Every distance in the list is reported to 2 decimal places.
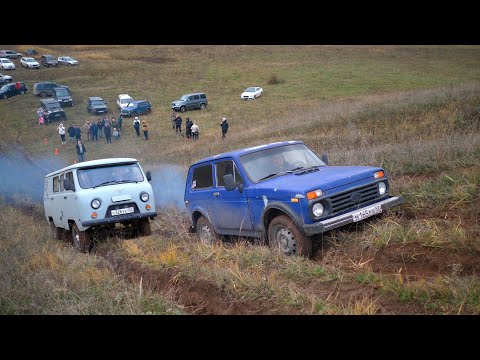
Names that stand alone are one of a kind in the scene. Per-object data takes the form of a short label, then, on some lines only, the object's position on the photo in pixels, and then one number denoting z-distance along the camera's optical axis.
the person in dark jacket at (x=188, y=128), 24.08
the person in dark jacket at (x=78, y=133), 23.12
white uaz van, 10.84
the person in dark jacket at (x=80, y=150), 22.25
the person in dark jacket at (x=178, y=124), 24.66
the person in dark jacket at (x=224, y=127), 23.52
